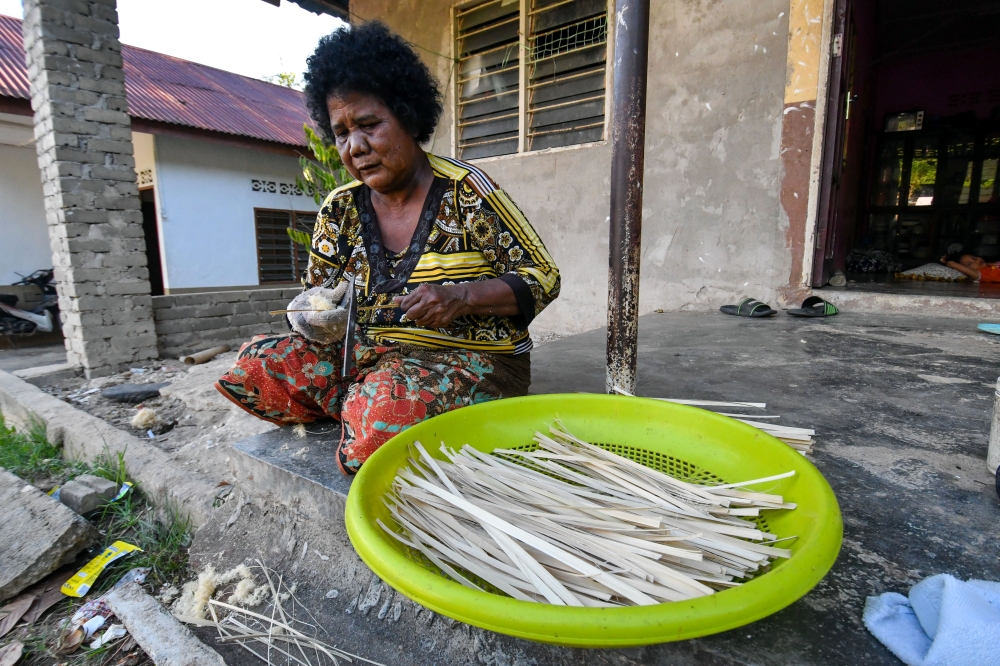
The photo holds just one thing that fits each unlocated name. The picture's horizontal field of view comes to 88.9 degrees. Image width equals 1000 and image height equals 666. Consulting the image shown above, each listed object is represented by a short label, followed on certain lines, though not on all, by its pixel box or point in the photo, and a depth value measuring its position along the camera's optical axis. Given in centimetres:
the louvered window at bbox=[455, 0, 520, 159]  496
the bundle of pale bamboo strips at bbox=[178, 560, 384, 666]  105
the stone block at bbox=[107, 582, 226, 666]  115
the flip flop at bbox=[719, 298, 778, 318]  357
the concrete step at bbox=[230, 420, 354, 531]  128
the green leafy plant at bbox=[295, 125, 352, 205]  461
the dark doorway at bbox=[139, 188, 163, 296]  1058
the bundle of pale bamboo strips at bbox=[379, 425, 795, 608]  74
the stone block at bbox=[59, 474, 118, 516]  223
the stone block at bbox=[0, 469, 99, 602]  181
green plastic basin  57
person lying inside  505
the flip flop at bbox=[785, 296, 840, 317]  347
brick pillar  432
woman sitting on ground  139
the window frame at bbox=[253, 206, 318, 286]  1056
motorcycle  761
